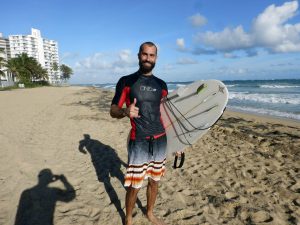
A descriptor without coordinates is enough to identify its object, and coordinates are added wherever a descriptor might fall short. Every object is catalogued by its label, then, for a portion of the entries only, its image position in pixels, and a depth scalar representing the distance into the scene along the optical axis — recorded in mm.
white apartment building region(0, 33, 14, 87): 129638
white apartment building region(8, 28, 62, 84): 140375
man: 2957
